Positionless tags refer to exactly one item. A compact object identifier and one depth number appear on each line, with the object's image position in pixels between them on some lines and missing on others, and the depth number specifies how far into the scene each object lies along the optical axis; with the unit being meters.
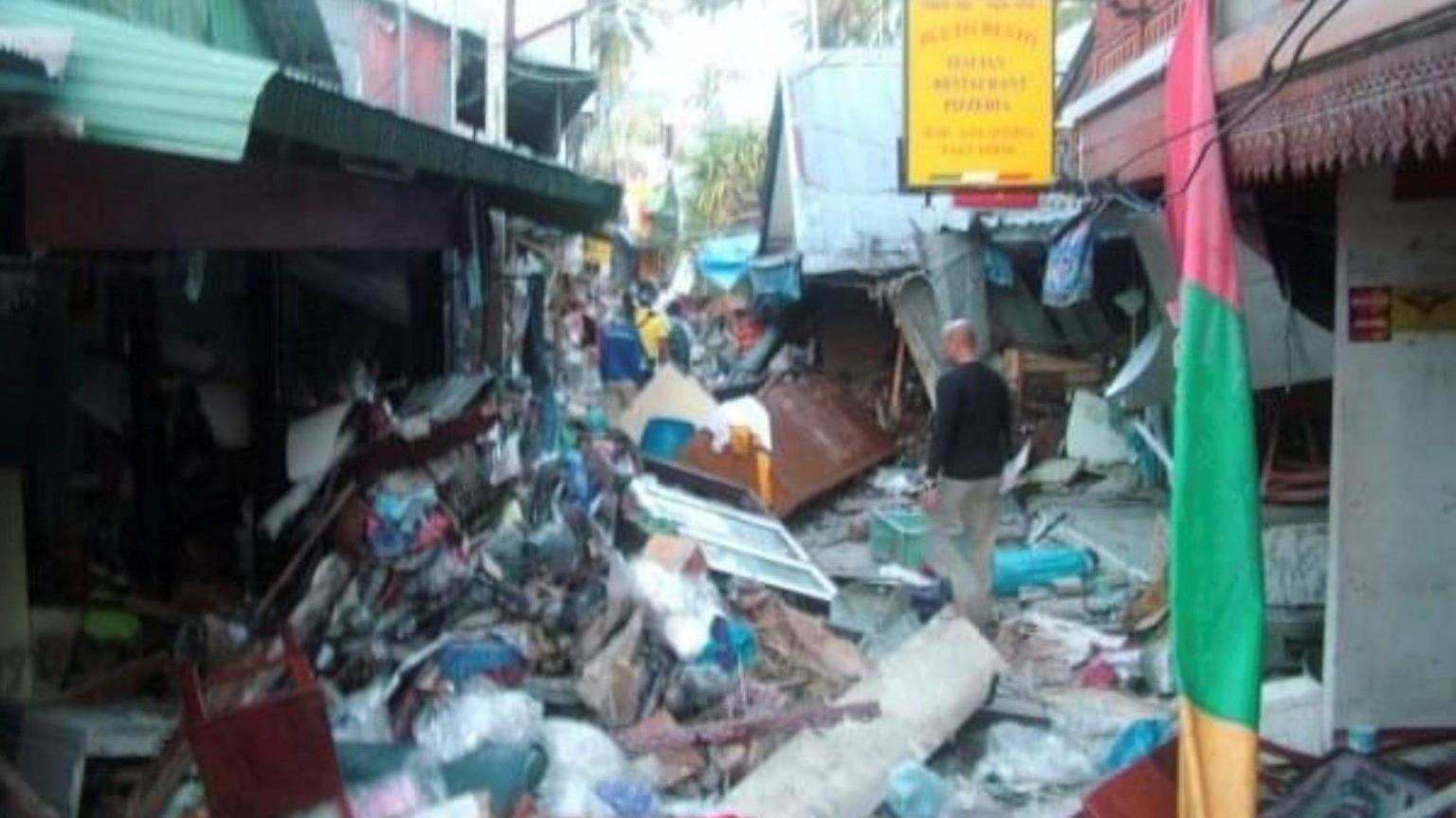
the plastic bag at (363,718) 5.98
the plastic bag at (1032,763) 6.36
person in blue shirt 16.44
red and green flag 4.18
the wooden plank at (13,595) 5.88
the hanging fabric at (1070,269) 12.05
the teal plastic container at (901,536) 10.97
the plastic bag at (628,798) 5.73
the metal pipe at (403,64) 12.61
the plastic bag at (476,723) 5.98
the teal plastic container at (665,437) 13.24
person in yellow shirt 21.50
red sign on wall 5.51
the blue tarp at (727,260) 20.56
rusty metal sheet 14.25
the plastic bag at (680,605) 7.13
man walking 8.70
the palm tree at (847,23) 30.77
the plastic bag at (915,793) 5.91
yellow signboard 9.80
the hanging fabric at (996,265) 14.67
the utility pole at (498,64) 14.33
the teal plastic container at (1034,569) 10.30
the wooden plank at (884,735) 5.96
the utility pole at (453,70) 13.89
